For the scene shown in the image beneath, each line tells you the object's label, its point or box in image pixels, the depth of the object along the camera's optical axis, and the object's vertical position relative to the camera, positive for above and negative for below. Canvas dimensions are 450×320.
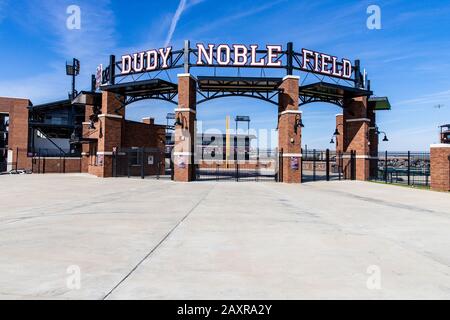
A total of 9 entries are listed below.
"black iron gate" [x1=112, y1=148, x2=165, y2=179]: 29.06 +0.02
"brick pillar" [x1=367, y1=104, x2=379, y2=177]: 29.72 +2.19
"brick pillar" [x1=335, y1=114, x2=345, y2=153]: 30.34 +3.14
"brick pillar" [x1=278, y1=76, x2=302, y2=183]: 24.55 +2.44
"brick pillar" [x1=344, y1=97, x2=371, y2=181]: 27.83 +2.83
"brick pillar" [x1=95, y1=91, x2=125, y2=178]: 28.28 +2.88
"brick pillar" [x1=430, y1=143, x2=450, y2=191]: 18.06 -0.07
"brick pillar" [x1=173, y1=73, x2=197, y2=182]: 24.28 +2.34
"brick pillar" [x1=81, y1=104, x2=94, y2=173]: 33.38 +3.01
